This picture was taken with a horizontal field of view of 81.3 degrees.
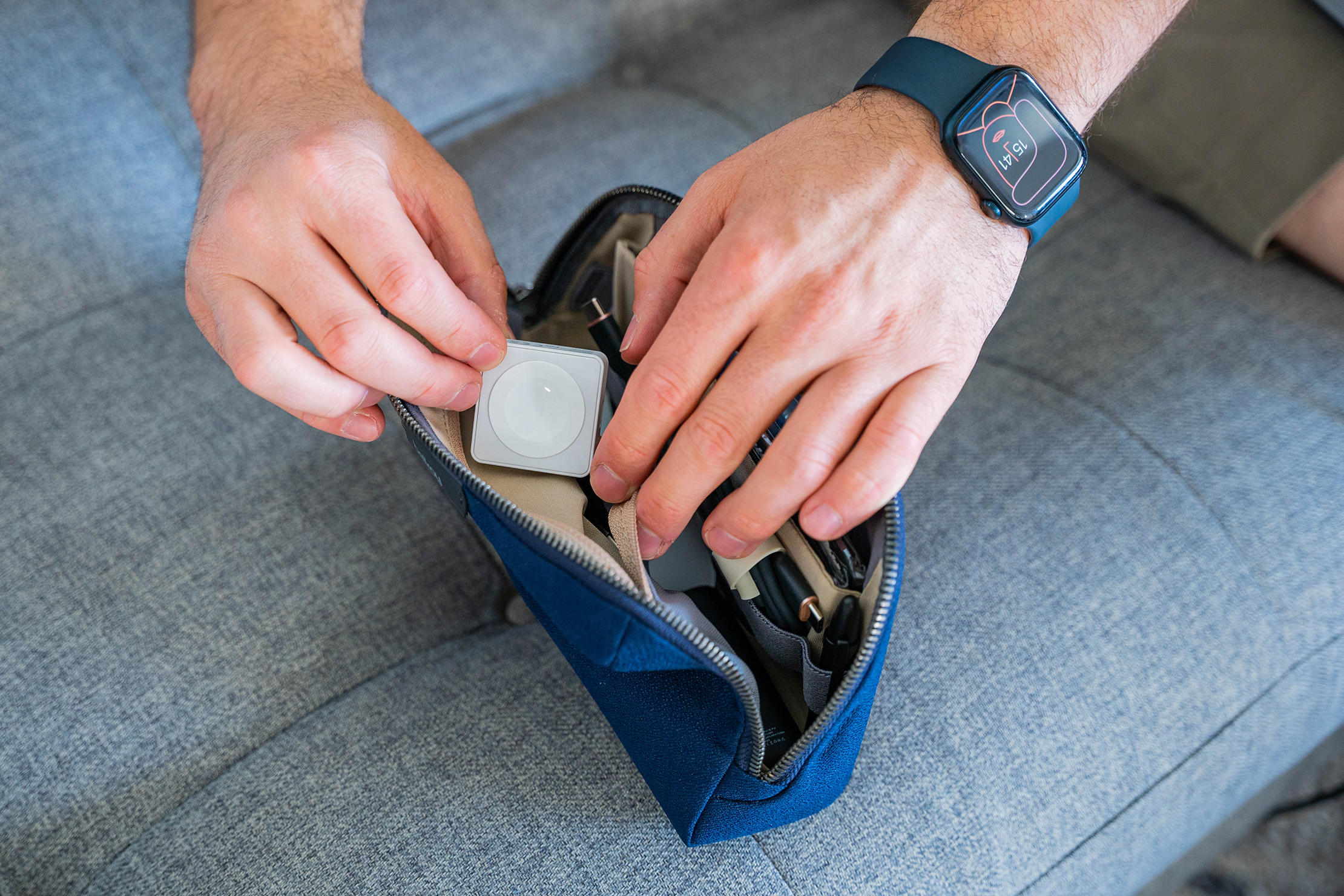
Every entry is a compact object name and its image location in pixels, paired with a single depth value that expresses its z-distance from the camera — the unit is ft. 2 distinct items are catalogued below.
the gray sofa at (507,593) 2.12
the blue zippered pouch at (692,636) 1.58
